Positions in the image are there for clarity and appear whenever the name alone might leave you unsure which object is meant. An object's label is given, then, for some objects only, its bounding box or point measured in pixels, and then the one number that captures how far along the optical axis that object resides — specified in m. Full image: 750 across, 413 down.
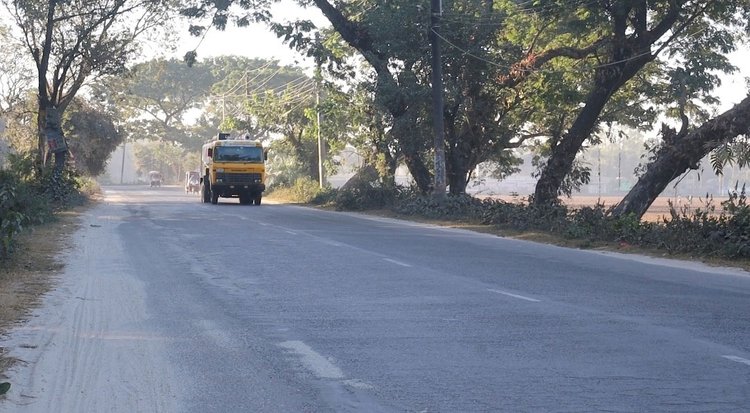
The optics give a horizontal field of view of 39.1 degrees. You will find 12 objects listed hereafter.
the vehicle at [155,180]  103.62
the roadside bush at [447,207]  33.25
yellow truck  47.44
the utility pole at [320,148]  51.12
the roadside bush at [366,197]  42.66
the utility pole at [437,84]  34.09
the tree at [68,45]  37.34
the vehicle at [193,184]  80.56
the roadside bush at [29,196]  16.23
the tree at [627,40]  31.34
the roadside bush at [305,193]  51.81
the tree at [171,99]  109.25
